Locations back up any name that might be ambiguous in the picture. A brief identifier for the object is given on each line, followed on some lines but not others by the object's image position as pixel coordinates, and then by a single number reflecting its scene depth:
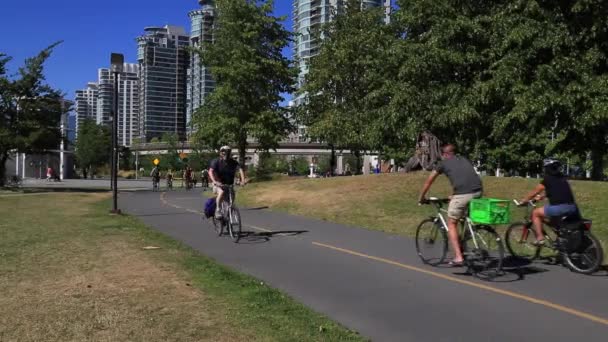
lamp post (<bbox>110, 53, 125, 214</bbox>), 18.95
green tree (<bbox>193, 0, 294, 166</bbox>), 33.81
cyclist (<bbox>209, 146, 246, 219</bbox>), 12.72
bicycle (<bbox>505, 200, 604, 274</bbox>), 8.78
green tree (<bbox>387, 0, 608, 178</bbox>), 18.91
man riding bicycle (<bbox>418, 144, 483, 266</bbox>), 8.71
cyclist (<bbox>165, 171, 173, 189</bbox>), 45.94
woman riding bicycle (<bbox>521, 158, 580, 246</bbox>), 9.01
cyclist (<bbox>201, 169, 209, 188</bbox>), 48.81
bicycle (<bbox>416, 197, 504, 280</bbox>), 8.48
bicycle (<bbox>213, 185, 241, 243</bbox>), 12.55
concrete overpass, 112.31
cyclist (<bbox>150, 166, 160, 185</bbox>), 44.09
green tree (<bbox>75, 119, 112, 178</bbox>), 96.00
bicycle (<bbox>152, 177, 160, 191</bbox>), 43.19
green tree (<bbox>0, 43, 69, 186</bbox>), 36.47
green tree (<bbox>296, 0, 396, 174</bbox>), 30.67
